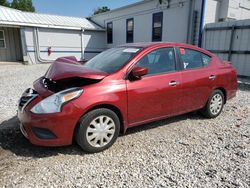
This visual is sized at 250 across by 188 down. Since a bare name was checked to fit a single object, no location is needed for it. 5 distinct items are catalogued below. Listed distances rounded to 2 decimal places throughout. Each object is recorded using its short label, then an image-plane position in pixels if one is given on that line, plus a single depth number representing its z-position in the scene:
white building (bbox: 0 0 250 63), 11.17
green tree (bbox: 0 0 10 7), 34.59
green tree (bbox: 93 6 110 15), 48.25
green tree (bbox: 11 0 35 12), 38.52
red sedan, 2.77
